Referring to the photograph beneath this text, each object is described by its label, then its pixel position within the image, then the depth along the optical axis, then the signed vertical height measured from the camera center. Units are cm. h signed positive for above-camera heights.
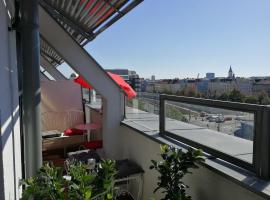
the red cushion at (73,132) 569 -114
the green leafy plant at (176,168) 200 -73
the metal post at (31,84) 239 +1
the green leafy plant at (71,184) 159 -71
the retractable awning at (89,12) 371 +136
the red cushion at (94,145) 481 -123
